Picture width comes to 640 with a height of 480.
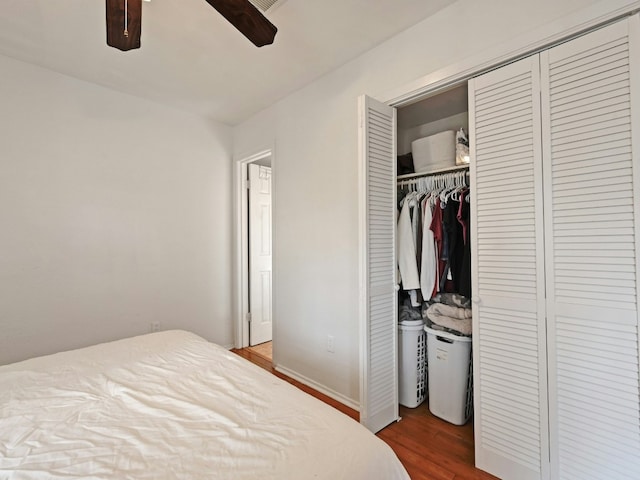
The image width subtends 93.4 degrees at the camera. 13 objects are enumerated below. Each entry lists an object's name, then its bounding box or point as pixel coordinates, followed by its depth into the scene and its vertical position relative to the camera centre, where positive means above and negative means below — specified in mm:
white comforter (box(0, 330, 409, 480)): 792 -586
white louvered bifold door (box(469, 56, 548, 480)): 1431 -175
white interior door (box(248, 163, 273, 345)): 3465 -165
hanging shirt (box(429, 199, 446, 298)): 2086 +23
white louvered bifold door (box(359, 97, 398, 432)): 1826 -176
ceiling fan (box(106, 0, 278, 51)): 1206 +933
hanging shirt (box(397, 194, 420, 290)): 2160 -91
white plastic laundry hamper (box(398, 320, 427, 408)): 2227 -902
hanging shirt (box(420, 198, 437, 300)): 2123 -131
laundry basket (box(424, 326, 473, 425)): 1996 -930
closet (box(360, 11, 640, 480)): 1220 -95
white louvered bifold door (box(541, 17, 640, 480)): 1210 -66
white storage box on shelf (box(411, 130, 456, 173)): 2201 +659
